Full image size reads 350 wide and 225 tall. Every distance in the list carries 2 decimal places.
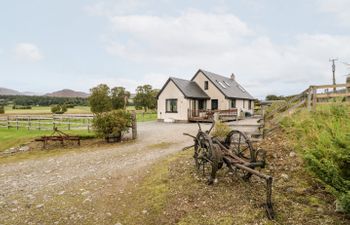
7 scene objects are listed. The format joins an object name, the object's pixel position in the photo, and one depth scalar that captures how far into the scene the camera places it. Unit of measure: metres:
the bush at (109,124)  12.09
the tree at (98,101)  33.09
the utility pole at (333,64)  36.80
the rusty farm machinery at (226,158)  3.66
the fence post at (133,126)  13.17
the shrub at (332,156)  3.24
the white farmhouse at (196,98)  23.51
